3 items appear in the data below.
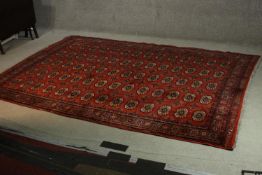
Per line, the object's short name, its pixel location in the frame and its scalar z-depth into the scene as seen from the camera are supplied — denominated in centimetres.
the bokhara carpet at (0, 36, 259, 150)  256
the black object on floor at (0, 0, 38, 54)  414
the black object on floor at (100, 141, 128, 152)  184
